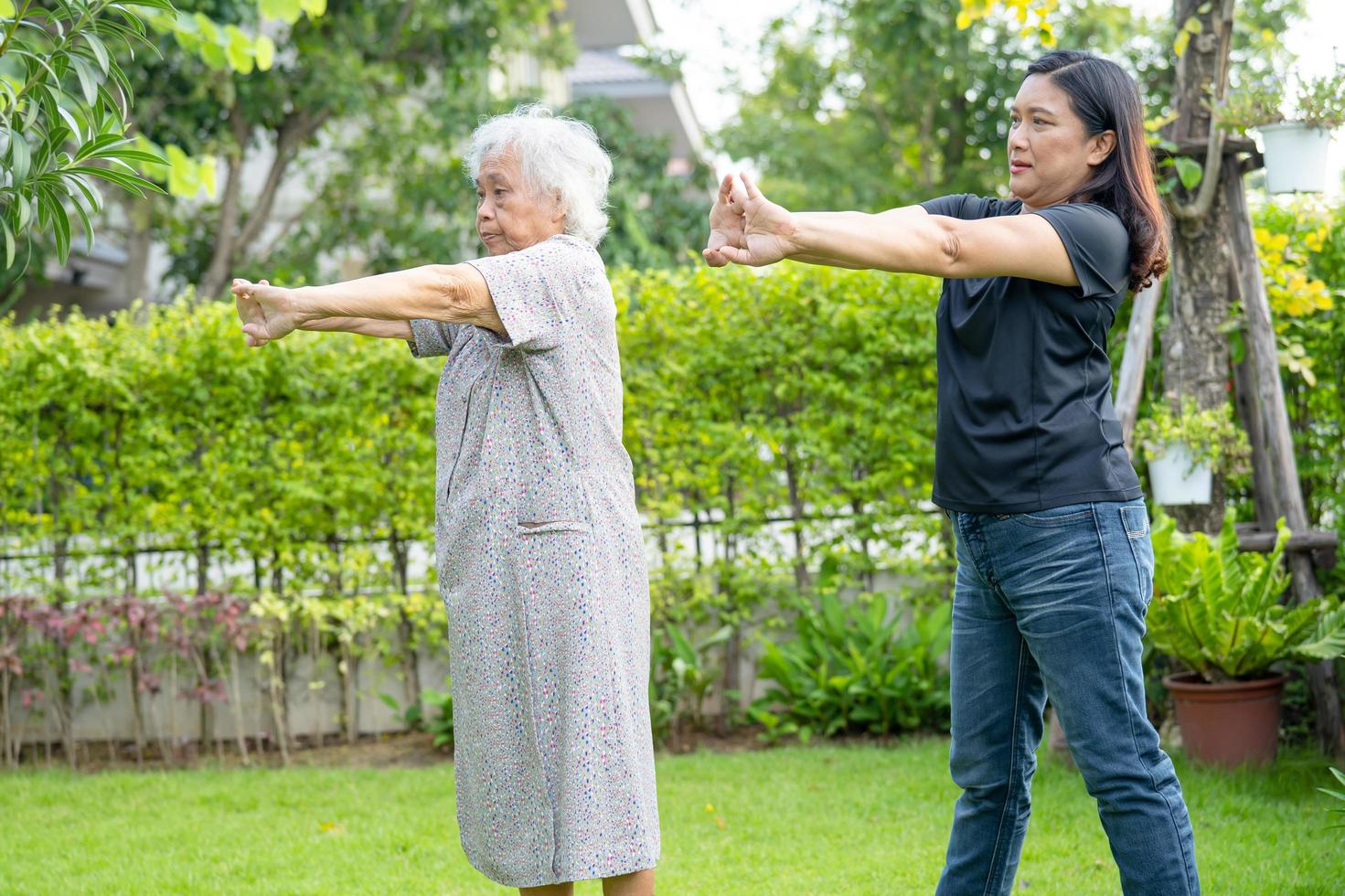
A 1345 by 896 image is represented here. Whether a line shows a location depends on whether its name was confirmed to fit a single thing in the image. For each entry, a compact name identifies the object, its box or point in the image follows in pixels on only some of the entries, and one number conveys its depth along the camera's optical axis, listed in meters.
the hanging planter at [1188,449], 4.65
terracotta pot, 4.41
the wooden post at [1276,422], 4.63
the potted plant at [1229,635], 4.22
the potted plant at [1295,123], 4.42
